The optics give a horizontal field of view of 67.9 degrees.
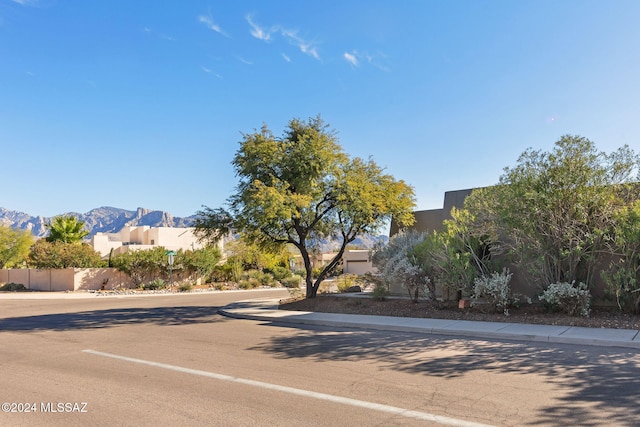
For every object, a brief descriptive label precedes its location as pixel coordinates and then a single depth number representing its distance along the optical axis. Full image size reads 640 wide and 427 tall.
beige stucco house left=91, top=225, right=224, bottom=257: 65.00
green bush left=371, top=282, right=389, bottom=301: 18.06
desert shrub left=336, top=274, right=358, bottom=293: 25.12
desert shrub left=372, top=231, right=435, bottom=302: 15.38
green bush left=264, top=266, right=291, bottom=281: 45.53
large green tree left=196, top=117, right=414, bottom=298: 17.45
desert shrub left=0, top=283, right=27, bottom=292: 39.25
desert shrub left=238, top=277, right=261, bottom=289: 38.12
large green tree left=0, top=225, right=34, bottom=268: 44.50
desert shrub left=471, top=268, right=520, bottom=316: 13.71
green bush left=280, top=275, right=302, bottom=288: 35.94
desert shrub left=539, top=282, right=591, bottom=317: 12.81
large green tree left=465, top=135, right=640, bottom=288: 12.91
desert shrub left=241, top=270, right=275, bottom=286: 41.53
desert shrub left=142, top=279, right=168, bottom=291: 38.88
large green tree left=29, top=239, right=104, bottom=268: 38.75
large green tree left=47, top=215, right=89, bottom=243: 45.56
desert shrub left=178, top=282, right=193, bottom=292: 37.26
